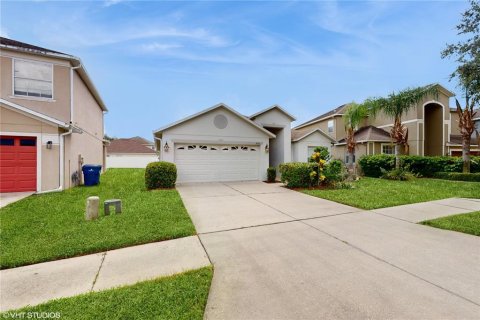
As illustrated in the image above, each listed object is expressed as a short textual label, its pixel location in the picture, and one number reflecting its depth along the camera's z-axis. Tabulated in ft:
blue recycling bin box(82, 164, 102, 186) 38.52
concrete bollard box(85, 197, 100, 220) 18.03
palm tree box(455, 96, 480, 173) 47.55
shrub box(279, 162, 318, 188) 35.81
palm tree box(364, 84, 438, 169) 52.03
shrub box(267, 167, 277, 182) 44.27
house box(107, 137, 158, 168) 100.94
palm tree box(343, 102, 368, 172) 55.11
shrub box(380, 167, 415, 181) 46.65
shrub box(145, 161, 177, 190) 34.24
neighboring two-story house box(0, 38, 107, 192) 29.94
